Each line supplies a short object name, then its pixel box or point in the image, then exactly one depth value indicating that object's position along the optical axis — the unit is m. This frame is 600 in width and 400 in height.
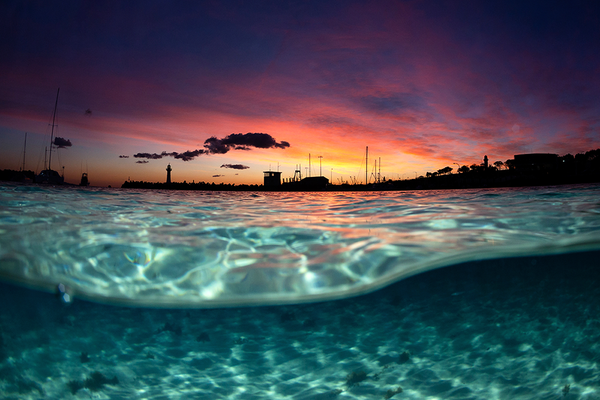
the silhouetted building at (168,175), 37.06
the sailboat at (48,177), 29.80
